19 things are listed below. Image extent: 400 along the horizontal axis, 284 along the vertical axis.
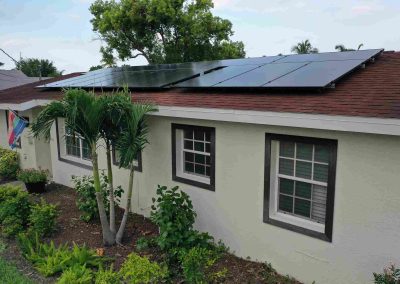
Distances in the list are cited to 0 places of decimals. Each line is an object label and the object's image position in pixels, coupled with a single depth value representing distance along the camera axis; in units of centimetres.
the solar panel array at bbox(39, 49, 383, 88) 630
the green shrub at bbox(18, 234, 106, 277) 593
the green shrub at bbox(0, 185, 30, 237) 743
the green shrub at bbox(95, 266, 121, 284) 518
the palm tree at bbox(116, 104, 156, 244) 650
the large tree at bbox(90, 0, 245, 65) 2759
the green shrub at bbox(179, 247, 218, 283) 541
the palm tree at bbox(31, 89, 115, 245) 625
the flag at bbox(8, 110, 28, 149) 1077
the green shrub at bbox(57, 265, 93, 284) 529
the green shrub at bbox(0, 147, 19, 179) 1257
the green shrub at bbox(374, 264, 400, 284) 444
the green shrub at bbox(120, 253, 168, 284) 526
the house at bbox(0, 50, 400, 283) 477
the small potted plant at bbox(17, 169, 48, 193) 1064
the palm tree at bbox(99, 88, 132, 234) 649
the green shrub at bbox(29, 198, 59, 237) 730
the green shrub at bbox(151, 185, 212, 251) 629
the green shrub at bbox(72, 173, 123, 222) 810
